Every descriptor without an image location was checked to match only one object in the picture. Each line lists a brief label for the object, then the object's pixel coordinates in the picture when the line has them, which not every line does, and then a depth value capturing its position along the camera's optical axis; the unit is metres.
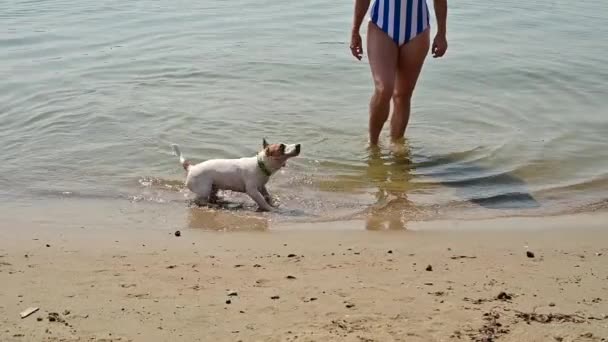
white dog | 5.91
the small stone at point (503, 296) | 3.82
